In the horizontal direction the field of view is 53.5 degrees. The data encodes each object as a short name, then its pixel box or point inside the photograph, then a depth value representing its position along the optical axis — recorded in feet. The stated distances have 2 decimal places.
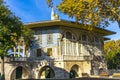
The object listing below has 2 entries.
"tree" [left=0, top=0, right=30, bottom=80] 50.41
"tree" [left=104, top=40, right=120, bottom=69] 121.30
